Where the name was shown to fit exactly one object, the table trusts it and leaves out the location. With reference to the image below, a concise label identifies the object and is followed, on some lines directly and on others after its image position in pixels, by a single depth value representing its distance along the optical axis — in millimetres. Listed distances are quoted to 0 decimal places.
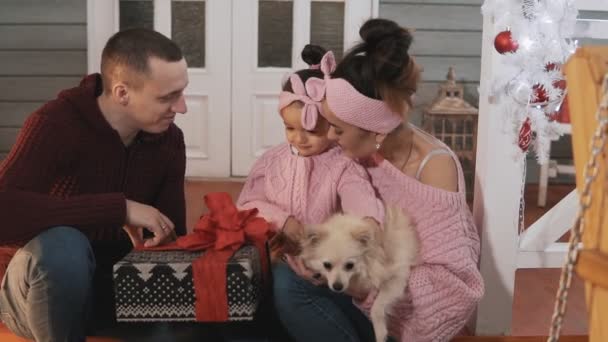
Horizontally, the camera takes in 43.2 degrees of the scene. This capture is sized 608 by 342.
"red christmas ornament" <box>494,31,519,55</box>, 2193
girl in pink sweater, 2105
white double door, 4969
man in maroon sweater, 1901
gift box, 1907
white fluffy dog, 1916
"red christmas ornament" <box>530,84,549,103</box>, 2273
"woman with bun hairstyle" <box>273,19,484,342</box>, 2010
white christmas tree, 2201
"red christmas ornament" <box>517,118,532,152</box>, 2275
